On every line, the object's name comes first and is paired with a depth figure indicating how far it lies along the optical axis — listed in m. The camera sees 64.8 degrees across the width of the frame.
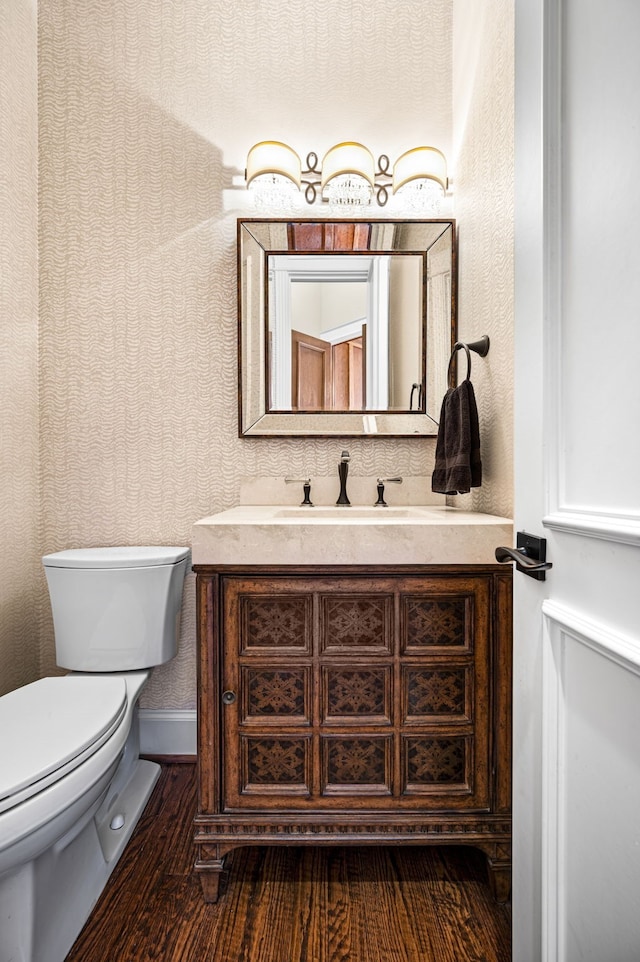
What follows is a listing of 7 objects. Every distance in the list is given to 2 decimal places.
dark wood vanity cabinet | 1.17
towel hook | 1.47
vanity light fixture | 1.73
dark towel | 1.43
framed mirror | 1.79
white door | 0.57
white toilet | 0.93
